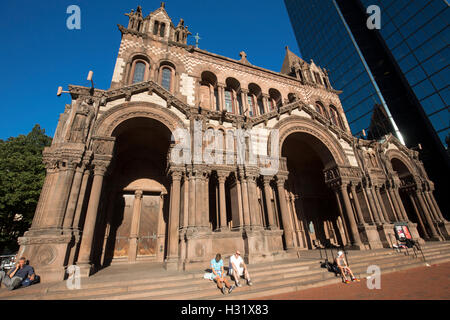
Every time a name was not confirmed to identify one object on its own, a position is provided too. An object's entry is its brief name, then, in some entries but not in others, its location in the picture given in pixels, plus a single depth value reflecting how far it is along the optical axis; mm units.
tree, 16500
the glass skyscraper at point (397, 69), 26141
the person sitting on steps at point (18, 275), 5969
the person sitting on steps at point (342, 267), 7382
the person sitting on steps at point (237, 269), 6553
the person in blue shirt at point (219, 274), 6167
